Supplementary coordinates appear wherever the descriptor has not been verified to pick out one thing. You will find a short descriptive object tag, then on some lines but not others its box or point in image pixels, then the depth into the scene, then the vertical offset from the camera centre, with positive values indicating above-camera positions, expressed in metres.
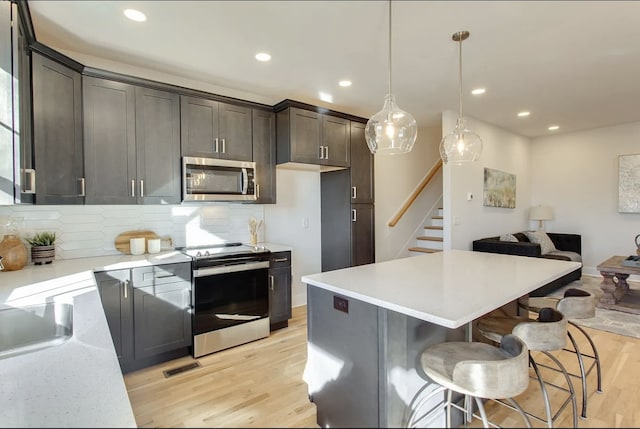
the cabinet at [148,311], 2.32 -0.76
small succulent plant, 2.40 -0.21
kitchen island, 0.74 -0.40
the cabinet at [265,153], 3.34 +0.59
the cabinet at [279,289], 3.21 -0.80
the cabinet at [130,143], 2.47 +0.55
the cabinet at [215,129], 2.89 +0.77
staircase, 5.02 -0.47
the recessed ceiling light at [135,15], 1.97 +1.22
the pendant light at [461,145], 2.72 +0.54
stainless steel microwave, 2.84 +0.29
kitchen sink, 1.56 -0.57
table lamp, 5.79 -0.09
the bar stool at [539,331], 1.17 -0.57
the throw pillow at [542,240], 5.03 -0.51
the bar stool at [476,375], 0.78 -0.51
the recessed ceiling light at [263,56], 2.56 +1.24
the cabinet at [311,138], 3.35 +0.78
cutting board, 2.81 -0.24
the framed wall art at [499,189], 4.90 +0.31
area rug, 3.15 -1.21
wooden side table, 3.77 -1.02
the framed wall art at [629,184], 5.17 +0.38
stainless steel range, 2.65 -0.75
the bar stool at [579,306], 1.79 -0.55
